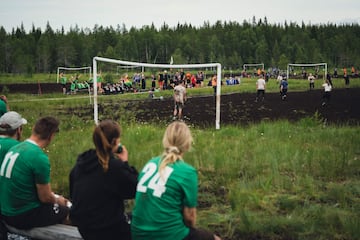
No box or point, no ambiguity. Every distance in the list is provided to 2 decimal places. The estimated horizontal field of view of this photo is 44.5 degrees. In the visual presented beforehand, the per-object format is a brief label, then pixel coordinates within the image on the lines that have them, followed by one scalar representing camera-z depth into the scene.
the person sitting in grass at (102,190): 4.12
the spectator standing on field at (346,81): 46.84
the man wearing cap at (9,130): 5.33
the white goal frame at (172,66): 15.52
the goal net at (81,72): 68.32
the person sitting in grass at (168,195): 3.78
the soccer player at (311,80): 41.54
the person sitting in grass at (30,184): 4.62
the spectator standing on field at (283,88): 30.53
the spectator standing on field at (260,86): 29.61
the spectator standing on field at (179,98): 20.27
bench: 4.68
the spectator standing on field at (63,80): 38.88
